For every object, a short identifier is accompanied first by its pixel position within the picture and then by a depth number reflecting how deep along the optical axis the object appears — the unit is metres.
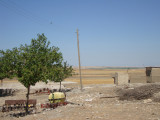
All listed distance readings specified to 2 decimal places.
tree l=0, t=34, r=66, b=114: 13.37
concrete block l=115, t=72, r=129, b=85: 35.41
